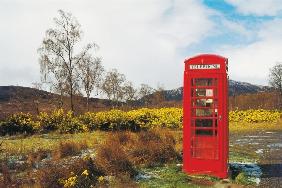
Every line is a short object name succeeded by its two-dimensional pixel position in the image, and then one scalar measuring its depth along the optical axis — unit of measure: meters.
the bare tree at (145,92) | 83.19
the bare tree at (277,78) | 57.44
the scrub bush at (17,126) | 25.42
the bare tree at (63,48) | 37.06
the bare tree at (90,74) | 44.94
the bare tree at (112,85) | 66.07
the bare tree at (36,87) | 50.69
